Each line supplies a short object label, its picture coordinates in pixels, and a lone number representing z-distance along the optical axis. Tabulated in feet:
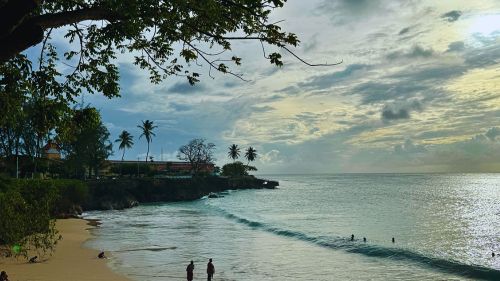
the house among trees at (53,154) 343.63
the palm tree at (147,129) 399.65
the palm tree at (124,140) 388.57
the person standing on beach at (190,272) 74.64
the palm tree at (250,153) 613.11
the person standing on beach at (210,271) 77.80
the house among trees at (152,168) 393.91
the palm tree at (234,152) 588.91
